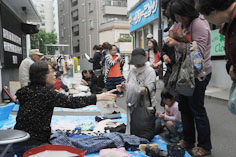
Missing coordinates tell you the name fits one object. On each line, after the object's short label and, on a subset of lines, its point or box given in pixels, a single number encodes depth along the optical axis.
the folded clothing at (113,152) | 2.74
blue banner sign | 13.82
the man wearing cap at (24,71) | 6.84
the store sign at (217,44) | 8.27
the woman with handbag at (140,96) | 3.47
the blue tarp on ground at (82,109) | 6.15
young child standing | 7.02
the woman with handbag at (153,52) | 6.07
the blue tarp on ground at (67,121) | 4.52
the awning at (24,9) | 9.64
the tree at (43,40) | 44.22
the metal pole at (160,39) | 10.03
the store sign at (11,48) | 7.86
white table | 1.50
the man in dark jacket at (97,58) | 9.08
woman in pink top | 2.76
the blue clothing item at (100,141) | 3.13
